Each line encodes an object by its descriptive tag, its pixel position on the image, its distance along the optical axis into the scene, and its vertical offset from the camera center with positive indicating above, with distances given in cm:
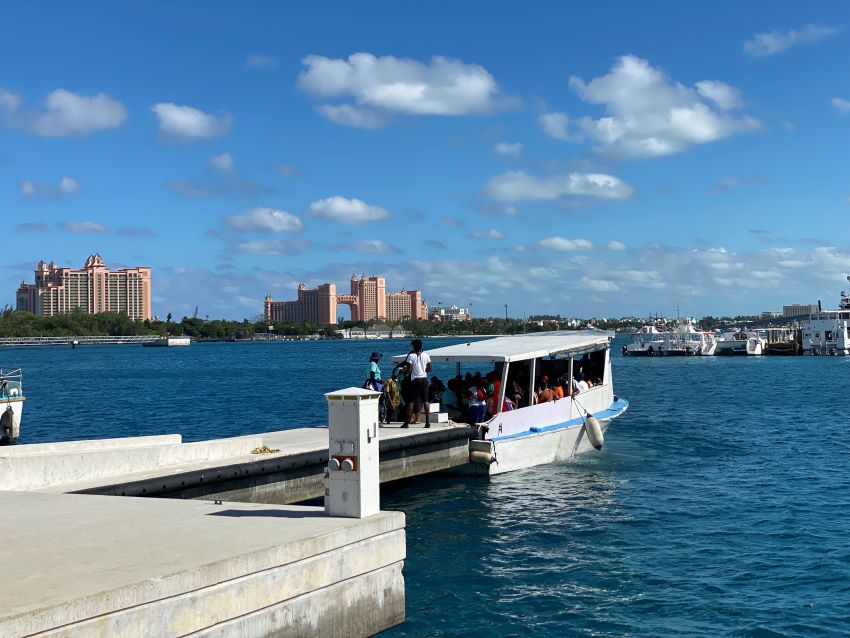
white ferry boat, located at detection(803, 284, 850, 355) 10988 -61
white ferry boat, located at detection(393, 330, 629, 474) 2003 -221
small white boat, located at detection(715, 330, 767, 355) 11919 -242
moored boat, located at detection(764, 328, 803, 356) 11732 -285
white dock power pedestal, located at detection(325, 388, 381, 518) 930 -140
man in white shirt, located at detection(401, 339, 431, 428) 1903 -101
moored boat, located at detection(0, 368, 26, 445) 3150 -290
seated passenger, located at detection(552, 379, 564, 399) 2295 -170
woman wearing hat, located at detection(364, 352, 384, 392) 1894 -106
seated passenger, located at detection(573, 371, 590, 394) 2439 -164
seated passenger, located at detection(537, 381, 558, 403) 2238 -176
